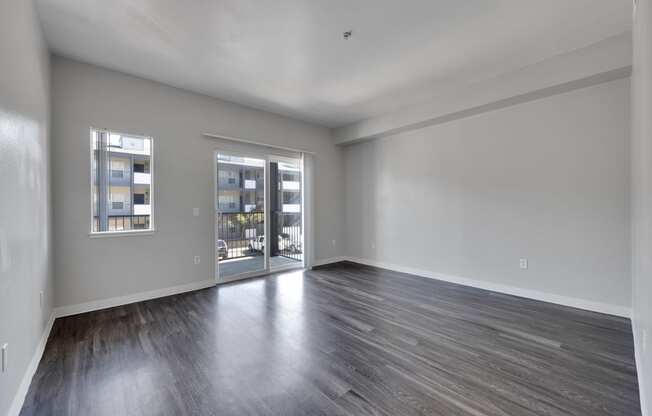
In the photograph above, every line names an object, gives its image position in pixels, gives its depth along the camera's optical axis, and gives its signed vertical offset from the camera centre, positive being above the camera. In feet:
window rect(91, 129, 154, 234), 10.69 +1.08
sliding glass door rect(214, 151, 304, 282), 14.42 -0.44
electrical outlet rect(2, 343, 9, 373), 4.61 -2.54
